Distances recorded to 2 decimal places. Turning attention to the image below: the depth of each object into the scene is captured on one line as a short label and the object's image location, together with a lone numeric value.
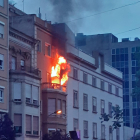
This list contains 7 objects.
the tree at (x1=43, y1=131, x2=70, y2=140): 47.58
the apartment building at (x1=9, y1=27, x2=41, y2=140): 45.31
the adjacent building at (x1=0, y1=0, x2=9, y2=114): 43.50
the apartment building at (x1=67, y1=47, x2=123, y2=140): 57.22
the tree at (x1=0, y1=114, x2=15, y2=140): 40.32
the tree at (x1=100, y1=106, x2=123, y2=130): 63.56
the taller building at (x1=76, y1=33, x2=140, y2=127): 108.19
